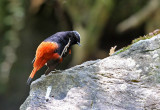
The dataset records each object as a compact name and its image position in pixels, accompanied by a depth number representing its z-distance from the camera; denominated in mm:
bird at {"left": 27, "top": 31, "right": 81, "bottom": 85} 6875
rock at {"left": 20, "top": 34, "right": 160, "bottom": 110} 6305
